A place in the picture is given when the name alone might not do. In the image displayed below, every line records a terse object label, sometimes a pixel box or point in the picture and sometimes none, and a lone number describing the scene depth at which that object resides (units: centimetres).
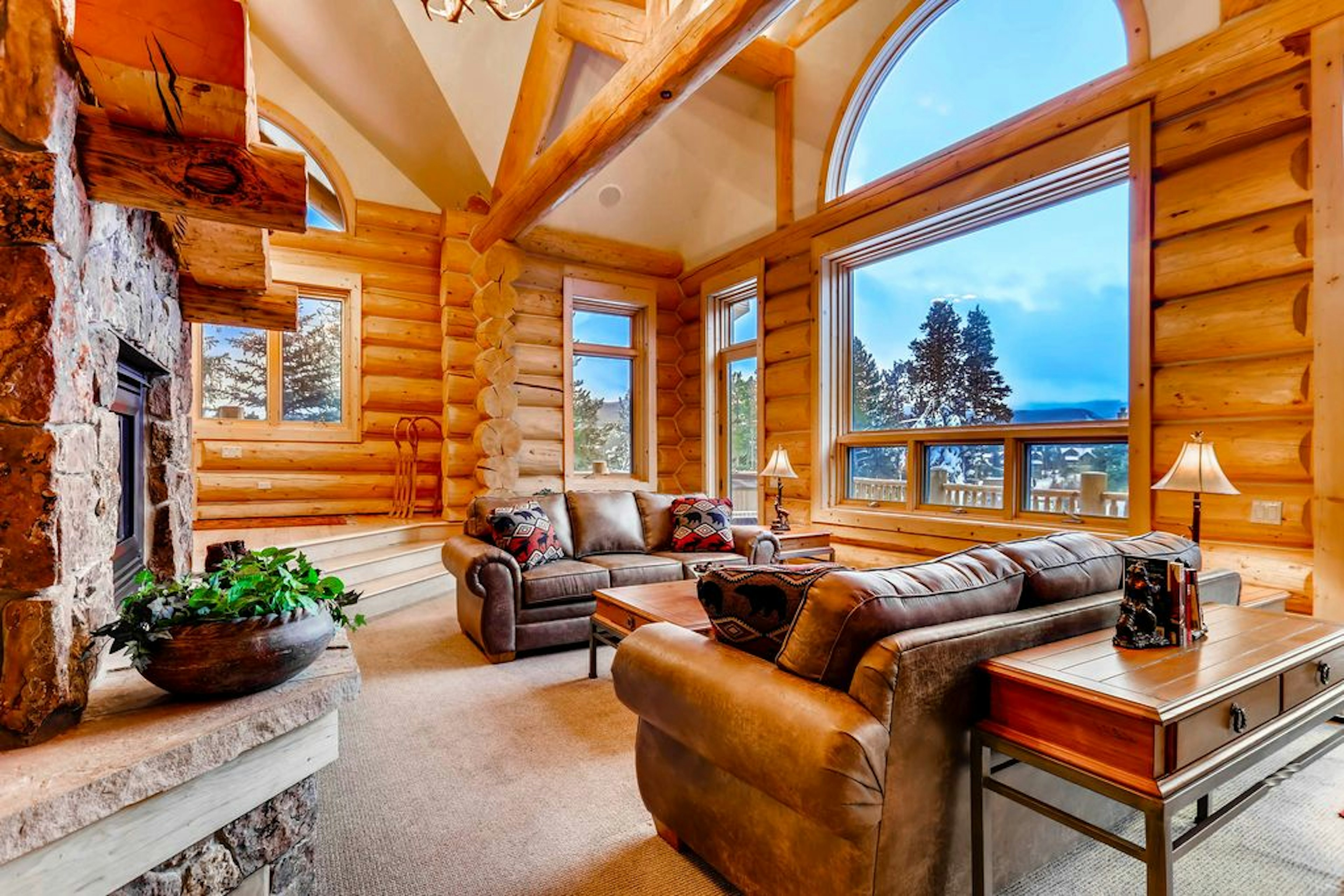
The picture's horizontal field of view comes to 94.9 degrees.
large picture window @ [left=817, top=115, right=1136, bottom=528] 342
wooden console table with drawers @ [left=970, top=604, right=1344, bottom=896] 120
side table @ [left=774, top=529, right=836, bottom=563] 450
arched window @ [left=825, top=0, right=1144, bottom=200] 350
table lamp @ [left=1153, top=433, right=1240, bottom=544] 255
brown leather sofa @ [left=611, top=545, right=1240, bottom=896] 126
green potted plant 134
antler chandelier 274
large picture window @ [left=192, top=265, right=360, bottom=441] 531
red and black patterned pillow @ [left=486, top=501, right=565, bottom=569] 360
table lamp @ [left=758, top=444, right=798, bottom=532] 465
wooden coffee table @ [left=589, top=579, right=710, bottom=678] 263
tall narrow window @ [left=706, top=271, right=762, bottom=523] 607
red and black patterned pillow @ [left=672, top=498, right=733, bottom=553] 429
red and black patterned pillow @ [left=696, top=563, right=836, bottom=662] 157
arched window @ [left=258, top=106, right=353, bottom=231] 543
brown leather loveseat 340
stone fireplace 119
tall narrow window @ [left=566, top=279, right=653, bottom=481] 632
